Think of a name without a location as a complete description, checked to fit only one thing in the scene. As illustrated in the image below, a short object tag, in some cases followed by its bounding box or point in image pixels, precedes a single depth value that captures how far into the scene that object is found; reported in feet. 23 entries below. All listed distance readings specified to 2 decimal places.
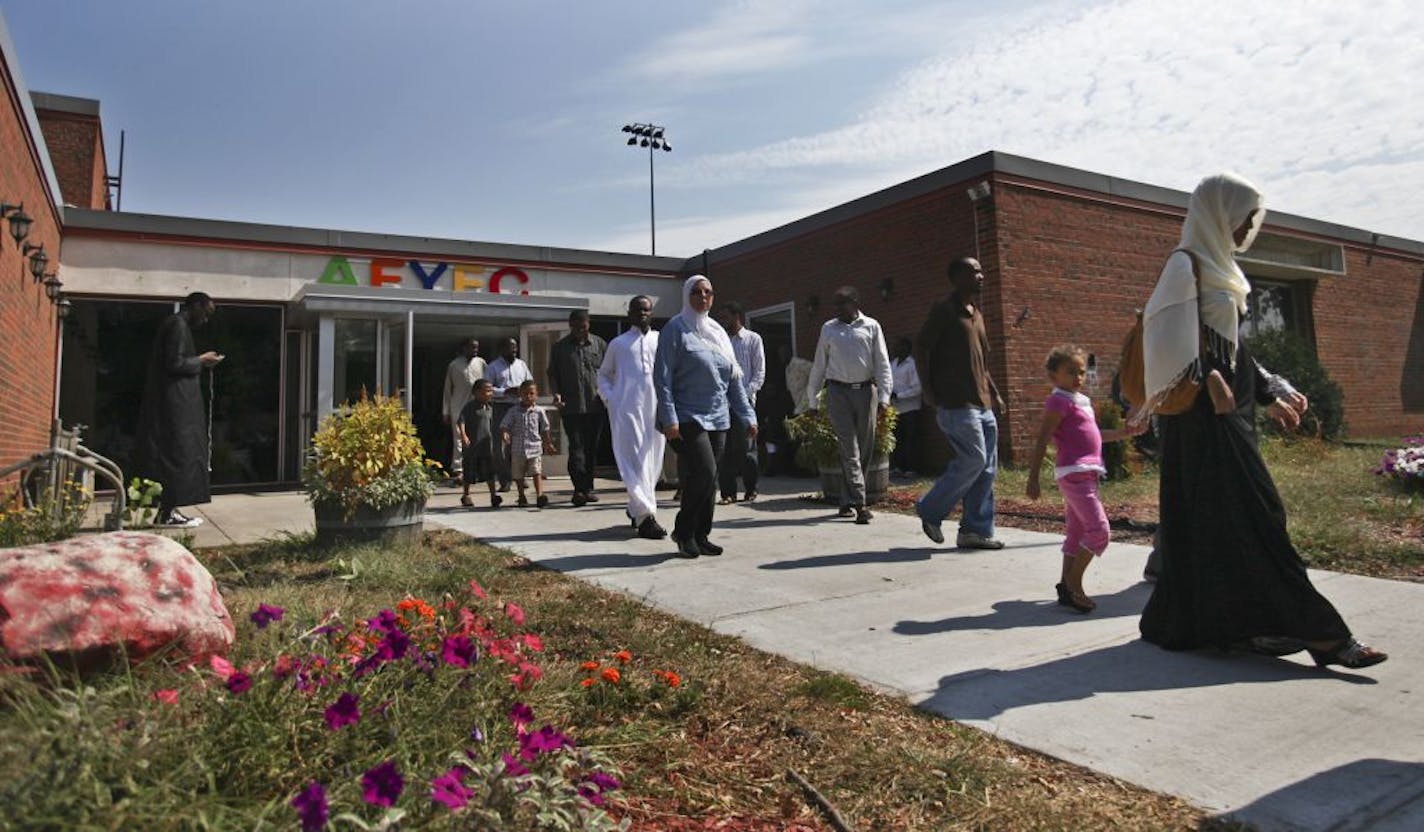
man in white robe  21.06
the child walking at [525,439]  27.61
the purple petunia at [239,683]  5.96
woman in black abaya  10.35
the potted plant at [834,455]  27.66
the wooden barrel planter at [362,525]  17.46
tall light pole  132.57
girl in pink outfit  12.98
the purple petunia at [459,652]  6.94
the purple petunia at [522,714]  6.73
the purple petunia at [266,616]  7.40
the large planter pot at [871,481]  27.50
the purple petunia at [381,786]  5.06
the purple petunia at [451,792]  5.06
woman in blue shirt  18.04
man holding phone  22.50
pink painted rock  7.35
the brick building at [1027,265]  34.68
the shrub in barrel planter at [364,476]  17.44
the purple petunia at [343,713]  5.86
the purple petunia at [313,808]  4.66
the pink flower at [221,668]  6.46
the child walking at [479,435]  29.48
